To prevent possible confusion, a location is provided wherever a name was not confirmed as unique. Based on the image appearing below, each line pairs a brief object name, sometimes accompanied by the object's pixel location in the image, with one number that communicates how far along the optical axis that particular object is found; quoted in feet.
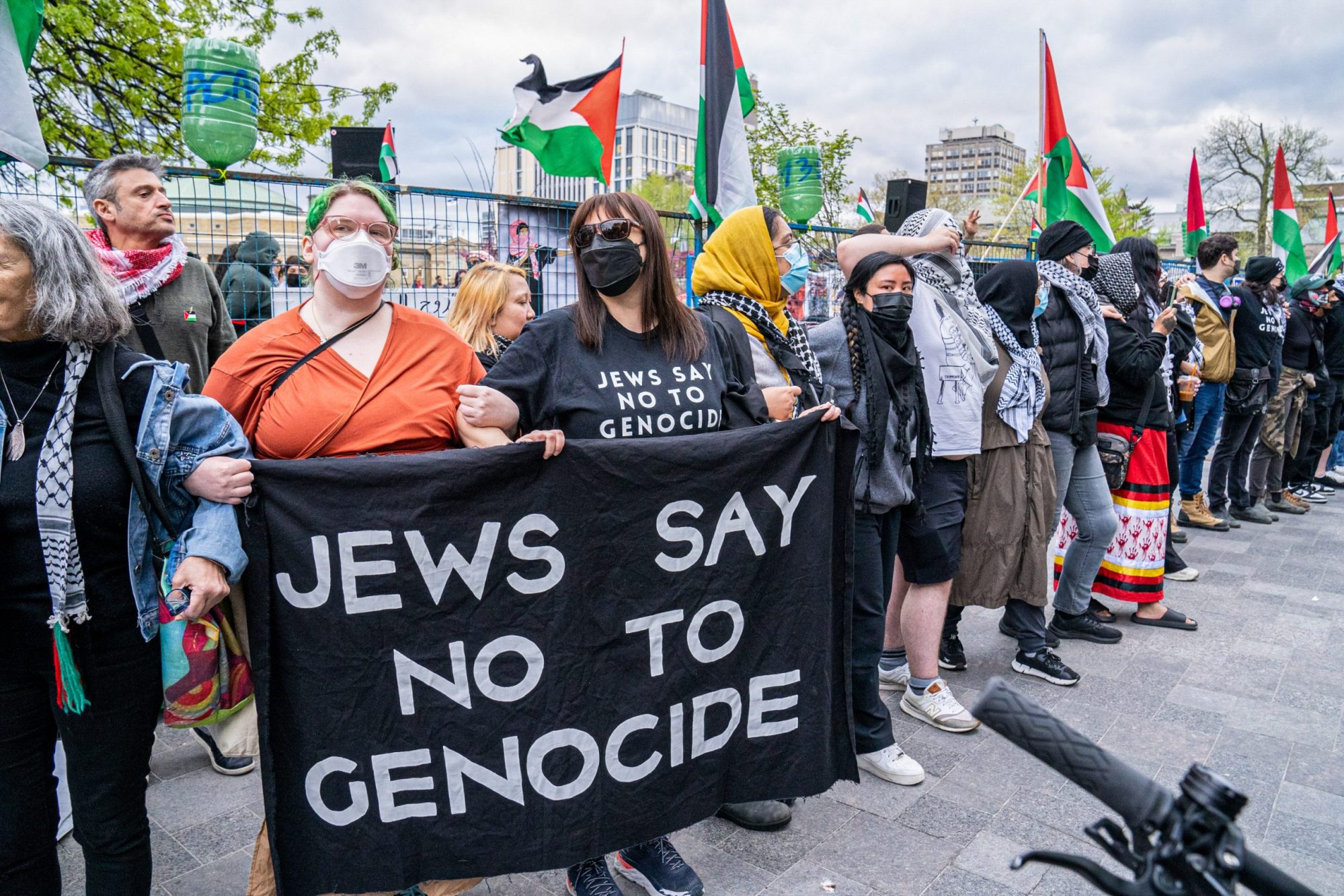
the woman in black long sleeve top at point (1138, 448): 15.67
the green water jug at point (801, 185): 32.94
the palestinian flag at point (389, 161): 24.16
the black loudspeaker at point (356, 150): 19.57
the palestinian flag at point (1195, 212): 31.89
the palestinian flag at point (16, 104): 8.43
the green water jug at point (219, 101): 18.51
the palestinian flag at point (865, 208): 31.96
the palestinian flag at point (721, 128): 15.03
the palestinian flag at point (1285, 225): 32.42
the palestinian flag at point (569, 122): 18.10
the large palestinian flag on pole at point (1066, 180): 22.54
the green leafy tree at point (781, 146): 63.36
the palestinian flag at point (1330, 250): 32.91
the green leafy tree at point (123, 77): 30.94
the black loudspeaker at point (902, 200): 28.27
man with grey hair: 11.66
